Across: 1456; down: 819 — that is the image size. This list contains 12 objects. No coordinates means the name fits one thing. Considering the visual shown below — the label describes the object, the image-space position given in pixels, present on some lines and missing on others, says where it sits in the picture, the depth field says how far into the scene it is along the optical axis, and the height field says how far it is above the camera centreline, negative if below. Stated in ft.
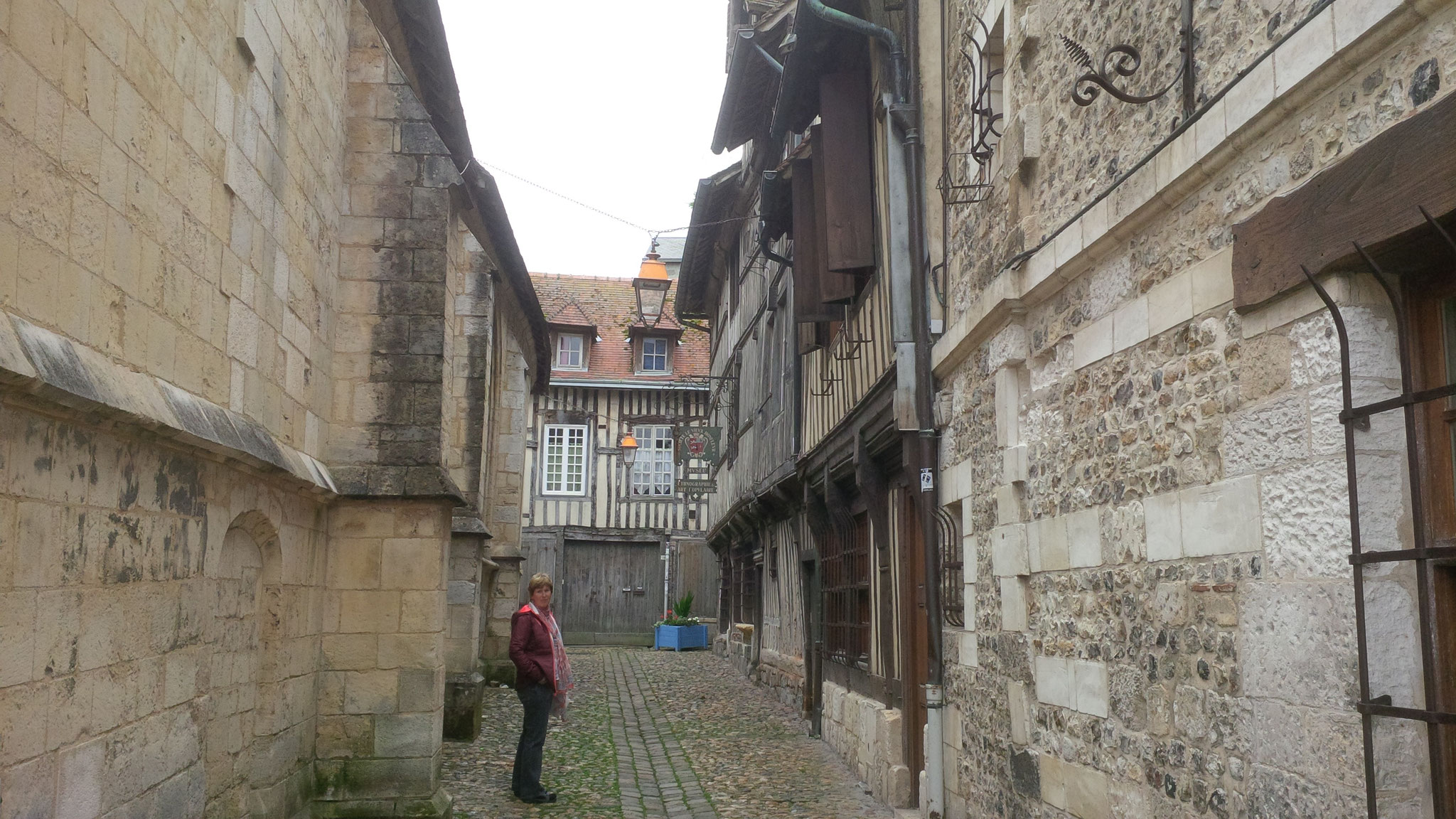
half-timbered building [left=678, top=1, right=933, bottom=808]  23.07 +4.72
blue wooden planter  73.15 -3.68
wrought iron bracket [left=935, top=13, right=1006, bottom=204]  17.24 +6.69
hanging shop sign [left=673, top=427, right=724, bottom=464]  58.34 +6.62
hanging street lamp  51.47 +12.25
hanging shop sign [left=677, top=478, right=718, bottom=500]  63.93 +4.70
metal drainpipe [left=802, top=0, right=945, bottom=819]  20.30 +3.34
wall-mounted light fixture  75.72 +7.65
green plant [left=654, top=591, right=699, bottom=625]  73.15 -2.22
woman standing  23.67 -2.12
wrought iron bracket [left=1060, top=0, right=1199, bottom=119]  11.54 +5.06
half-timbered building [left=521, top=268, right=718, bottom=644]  76.28 +4.82
